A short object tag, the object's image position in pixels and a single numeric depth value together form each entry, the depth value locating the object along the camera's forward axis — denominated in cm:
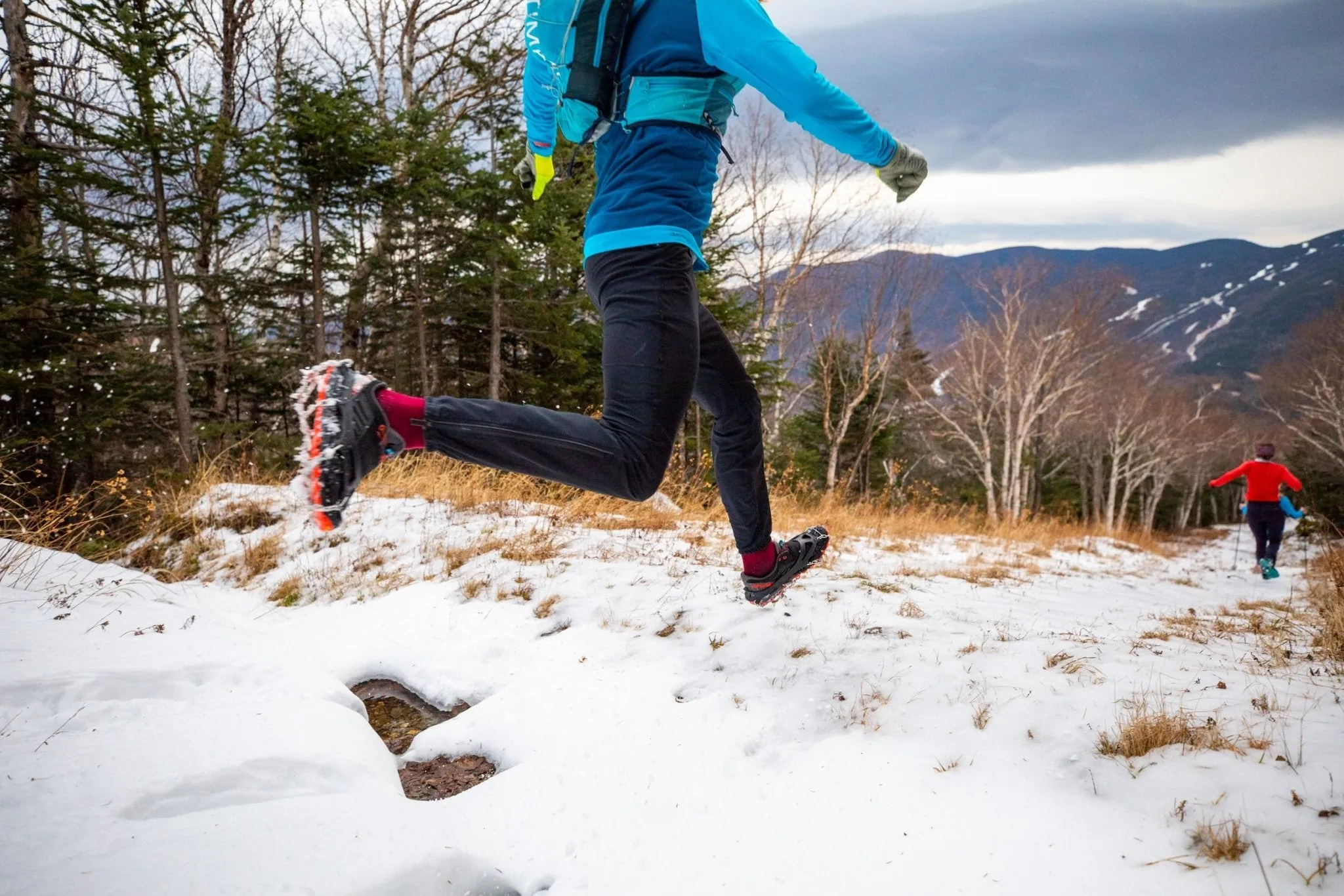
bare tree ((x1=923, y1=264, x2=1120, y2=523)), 2109
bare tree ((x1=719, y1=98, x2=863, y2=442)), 1703
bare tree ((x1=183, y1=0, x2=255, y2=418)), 1026
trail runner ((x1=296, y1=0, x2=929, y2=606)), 154
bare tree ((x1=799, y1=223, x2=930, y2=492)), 1842
